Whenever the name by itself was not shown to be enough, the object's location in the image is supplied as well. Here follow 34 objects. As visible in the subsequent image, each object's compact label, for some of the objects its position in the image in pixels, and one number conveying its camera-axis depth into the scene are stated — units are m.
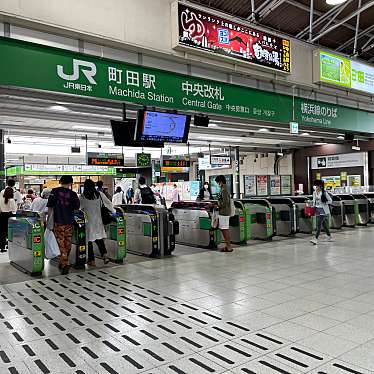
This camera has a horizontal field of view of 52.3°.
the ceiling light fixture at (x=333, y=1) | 5.74
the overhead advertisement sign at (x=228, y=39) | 5.62
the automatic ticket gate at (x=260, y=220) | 9.18
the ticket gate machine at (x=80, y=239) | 6.44
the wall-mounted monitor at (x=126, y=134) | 6.32
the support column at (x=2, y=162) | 10.39
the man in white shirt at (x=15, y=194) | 8.84
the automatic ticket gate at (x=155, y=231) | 7.39
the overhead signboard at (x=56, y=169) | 16.02
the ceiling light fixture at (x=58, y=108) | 7.88
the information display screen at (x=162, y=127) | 6.25
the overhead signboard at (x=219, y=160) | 16.45
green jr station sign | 4.46
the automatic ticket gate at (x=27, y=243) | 5.98
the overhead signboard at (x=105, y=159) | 12.49
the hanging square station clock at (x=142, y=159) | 12.52
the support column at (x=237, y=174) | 18.82
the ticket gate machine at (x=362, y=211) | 12.15
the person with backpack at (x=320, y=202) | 8.60
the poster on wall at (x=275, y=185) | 17.27
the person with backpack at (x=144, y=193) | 10.14
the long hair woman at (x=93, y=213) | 6.50
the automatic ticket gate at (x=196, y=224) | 8.41
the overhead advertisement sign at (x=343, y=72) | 7.72
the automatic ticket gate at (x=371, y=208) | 12.70
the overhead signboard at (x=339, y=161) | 16.80
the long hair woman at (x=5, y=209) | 8.45
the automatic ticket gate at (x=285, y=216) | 9.87
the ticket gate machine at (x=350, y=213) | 11.78
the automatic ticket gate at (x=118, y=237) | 6.87
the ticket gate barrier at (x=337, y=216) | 11.36
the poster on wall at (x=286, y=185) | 17.92
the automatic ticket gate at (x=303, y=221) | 10.40
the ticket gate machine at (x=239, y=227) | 8.73
